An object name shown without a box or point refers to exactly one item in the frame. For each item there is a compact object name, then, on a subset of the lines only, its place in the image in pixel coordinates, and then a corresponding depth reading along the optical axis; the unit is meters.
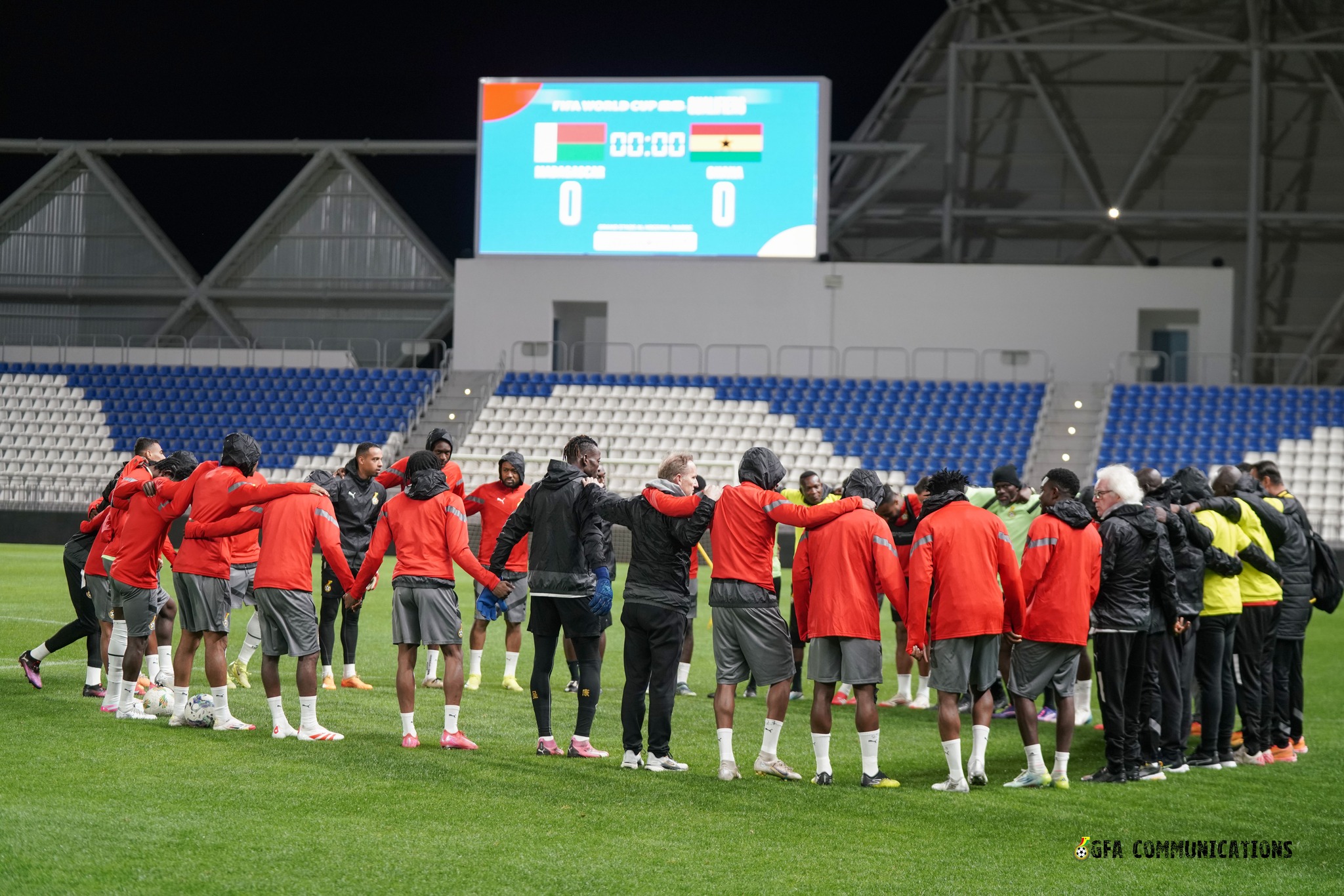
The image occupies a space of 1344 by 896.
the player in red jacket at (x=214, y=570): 17.23
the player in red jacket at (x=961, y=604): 15.37
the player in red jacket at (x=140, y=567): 18.09
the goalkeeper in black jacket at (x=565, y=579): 16.64
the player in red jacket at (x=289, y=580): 16.86
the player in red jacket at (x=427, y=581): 16.97
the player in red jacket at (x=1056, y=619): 15.84
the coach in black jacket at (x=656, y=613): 16.14
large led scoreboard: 55.56
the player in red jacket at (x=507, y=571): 22.22
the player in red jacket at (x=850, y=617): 15.44
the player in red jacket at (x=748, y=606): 15.75
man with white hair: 16.47
